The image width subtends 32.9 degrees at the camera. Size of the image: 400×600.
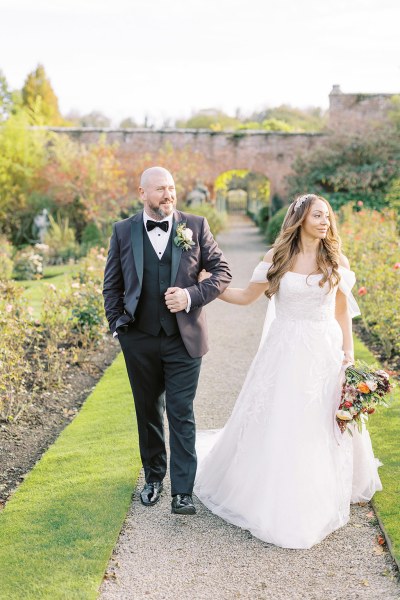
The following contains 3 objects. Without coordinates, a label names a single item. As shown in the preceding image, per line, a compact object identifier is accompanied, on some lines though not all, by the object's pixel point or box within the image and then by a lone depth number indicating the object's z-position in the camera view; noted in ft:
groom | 11.64
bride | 11.33
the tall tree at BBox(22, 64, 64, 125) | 139.23
